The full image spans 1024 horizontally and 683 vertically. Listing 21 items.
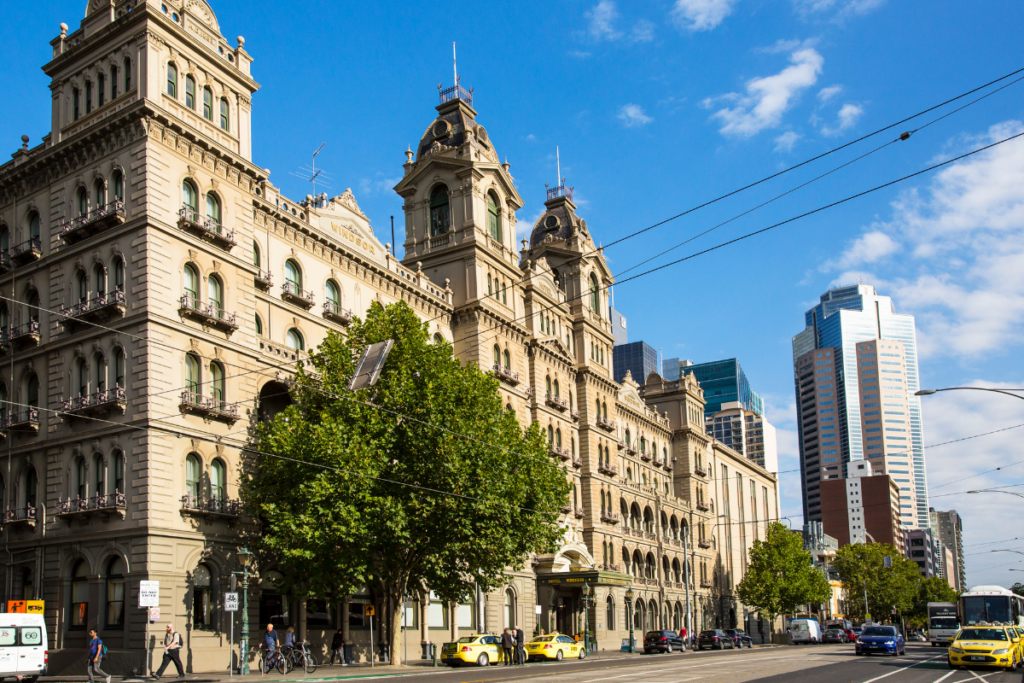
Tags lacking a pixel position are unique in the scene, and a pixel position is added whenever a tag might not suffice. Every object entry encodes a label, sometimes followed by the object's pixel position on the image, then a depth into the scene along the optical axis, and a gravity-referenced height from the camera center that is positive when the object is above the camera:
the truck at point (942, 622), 63.44 -9.51
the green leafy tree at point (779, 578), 89.25 -8.89
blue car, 47.41 -7.95
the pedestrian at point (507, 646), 42.78 -6.85
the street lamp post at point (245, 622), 32.88 -4.21
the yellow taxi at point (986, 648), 33.75 -6.07
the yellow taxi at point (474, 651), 40.59 -6.77
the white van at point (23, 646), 29.09 -4.25
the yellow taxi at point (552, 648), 47.16 -7.80
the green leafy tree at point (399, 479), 35.09 +0.61
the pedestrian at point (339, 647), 39.38 -6.17
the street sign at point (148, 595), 29.25 -2.79
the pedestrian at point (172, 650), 31.06 -4.79
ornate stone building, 34.84 +7.31
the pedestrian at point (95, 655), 30.00 -4.70
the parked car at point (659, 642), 60.81 -9.82
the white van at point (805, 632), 82.50 -12.87
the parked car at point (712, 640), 68.19 -10.99
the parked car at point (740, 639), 73.56 -11.91
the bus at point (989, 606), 48.94 -6.63
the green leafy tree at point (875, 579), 127.88 -13.29
